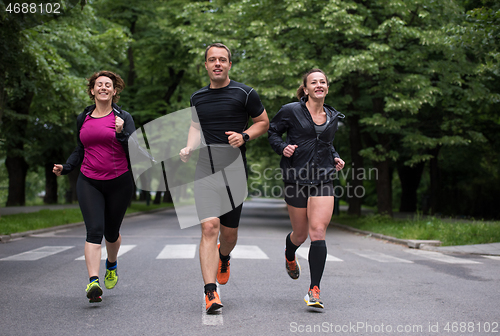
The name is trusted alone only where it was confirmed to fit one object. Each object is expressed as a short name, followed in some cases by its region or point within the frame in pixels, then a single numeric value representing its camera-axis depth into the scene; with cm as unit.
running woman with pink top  468
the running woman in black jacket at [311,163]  470
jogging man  452
